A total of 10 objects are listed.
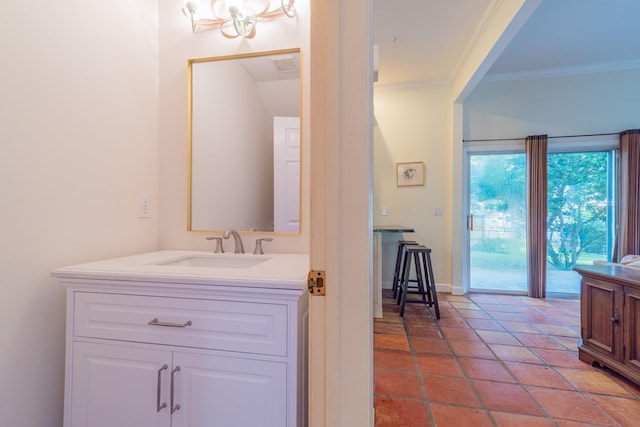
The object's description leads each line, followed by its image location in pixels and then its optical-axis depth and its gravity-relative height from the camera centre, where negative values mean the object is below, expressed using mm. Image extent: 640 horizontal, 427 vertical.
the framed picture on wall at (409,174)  3453 +563
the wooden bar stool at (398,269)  3098 -636
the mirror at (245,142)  1475 +429
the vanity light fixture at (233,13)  1427 +1126
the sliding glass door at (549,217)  3281 +6
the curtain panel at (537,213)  3223 +47
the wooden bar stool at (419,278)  2562 -635
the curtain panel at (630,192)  3014 +303
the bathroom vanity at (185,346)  850 -462
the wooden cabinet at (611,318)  1515 -631
